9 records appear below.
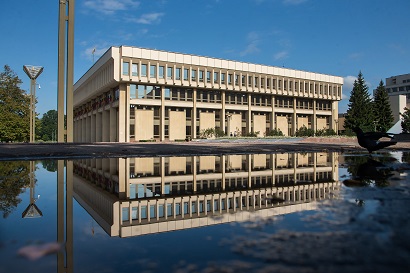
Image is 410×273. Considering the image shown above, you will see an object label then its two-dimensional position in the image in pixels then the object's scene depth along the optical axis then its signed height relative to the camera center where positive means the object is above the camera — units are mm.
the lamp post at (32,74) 44256 +10337
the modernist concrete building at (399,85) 118250 +22650
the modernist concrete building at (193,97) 53250 +9690
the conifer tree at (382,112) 74188 +7433
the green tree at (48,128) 148125 +8338
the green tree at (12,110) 49469 +5822
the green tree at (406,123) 61031 +3927
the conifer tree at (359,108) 71656 +8311
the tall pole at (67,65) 34562 +9173
